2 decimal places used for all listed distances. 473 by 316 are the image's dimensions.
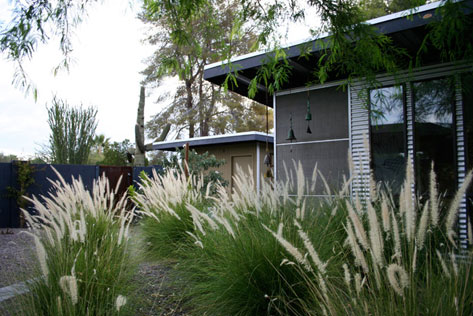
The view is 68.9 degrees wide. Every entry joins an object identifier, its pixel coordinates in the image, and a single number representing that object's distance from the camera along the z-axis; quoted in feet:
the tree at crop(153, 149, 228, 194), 27.22
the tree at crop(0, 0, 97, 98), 8.36
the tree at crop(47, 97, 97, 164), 42.04
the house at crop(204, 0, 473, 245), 16.71
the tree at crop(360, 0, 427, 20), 38.31
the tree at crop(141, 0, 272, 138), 55.47
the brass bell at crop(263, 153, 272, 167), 25.26
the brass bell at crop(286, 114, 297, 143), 22.55
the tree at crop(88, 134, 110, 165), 63.59
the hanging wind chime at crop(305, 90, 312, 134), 21.65
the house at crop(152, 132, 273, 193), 40.04
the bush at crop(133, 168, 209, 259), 11.36
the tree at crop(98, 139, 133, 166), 53.21
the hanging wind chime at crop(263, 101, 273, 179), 25.26
